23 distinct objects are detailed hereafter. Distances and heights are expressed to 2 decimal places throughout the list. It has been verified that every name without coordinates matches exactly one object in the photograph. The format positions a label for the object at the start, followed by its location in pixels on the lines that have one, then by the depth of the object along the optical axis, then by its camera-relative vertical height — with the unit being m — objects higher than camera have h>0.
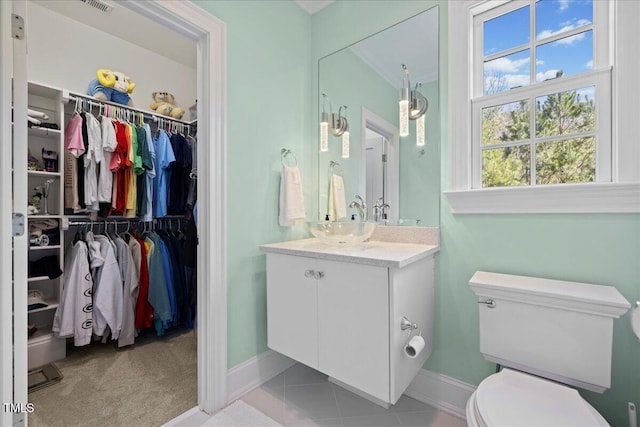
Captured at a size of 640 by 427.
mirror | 1.63 +0.56
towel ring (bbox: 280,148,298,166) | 1.95 +0.41
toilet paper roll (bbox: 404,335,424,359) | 1.21 -0.59
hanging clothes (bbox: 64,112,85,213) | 2.03 +0.41
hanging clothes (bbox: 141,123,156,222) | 2.30 +0.33
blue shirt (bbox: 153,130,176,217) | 2.43 +0.39
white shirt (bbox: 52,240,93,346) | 2.03 -0.66
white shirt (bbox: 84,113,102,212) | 2.10 +0.40
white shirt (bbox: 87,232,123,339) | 2.13 -0.64
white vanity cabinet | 1.21 -0.50
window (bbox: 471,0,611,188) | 1.25 +0.56
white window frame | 1.12 +0.35
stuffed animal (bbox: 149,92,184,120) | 2.69 +1.03
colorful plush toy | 2.30 +1.05
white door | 0.98 +0.02
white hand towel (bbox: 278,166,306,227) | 1.89 +0.10
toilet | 0.92 -0.55
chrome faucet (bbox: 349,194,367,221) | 1.94 +0.02
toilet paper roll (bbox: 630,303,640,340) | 1.00 -0.40
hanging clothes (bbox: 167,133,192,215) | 2.54 +0.33
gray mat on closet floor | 1.75 -1.09
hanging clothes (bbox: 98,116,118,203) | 2.13 +0.41
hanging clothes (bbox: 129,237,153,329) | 2.33 -0.63
